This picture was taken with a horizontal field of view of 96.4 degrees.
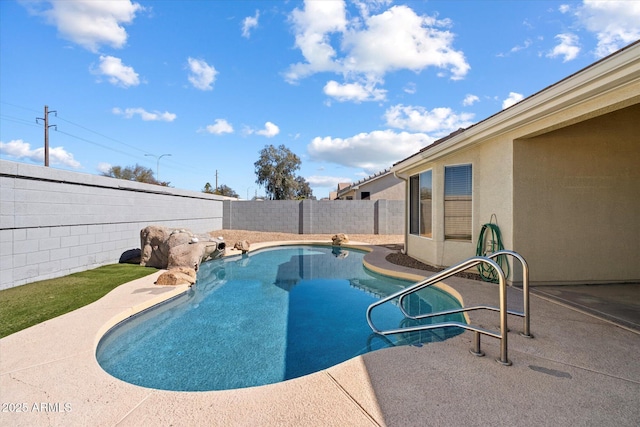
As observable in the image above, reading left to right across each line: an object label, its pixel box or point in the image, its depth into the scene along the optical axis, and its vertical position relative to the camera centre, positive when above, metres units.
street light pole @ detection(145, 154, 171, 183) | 32.46 +5.68
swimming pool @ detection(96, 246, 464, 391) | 3.54 -1.94
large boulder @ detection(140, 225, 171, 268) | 8.58 -1.00
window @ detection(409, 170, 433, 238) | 8.45 +0.34
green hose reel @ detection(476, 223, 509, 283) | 6.14 -0.72
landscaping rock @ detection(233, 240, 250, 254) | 12.61 -1.43
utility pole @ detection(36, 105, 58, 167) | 20.92 +6.17
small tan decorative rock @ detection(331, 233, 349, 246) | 14.52 -1.30
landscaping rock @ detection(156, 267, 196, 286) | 6.66 -1.55
